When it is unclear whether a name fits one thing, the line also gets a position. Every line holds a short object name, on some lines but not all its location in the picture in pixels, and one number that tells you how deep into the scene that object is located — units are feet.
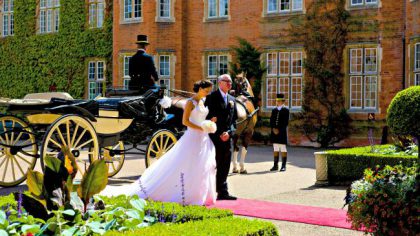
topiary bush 36.06
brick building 65.26
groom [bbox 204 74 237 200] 30.94
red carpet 24.91
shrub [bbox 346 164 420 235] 18.06
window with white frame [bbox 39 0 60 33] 94.07
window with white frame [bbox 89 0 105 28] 88.07
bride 27.61
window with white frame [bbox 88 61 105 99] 88.38
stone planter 37.24
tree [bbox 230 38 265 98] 73.41
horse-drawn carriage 31.96
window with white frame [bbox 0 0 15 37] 101.24
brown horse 42.22
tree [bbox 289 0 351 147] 68.03
